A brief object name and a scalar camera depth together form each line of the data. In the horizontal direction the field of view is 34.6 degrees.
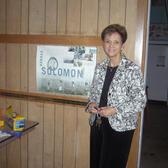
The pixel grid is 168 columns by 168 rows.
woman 1.69
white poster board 2.11
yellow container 1.92
